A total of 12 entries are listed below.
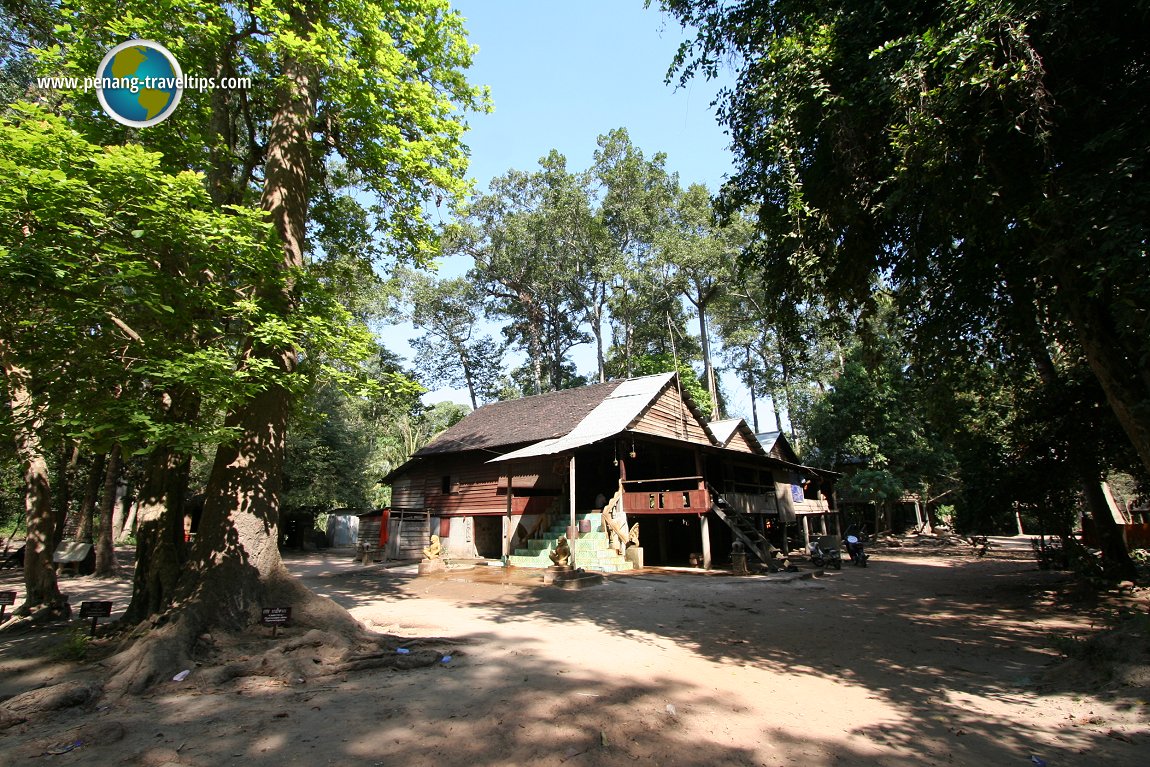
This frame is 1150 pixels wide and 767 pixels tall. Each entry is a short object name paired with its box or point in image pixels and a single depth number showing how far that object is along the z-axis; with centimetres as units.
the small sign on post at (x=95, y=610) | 727
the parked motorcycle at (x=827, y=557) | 1886
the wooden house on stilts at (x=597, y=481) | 1755
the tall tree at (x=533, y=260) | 3809
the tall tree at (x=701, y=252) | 3372
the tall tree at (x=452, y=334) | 4069
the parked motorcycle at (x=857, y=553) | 1973
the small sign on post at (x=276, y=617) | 674
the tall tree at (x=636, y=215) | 3728
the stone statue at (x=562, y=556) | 1652
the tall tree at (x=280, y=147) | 715
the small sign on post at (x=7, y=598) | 838
